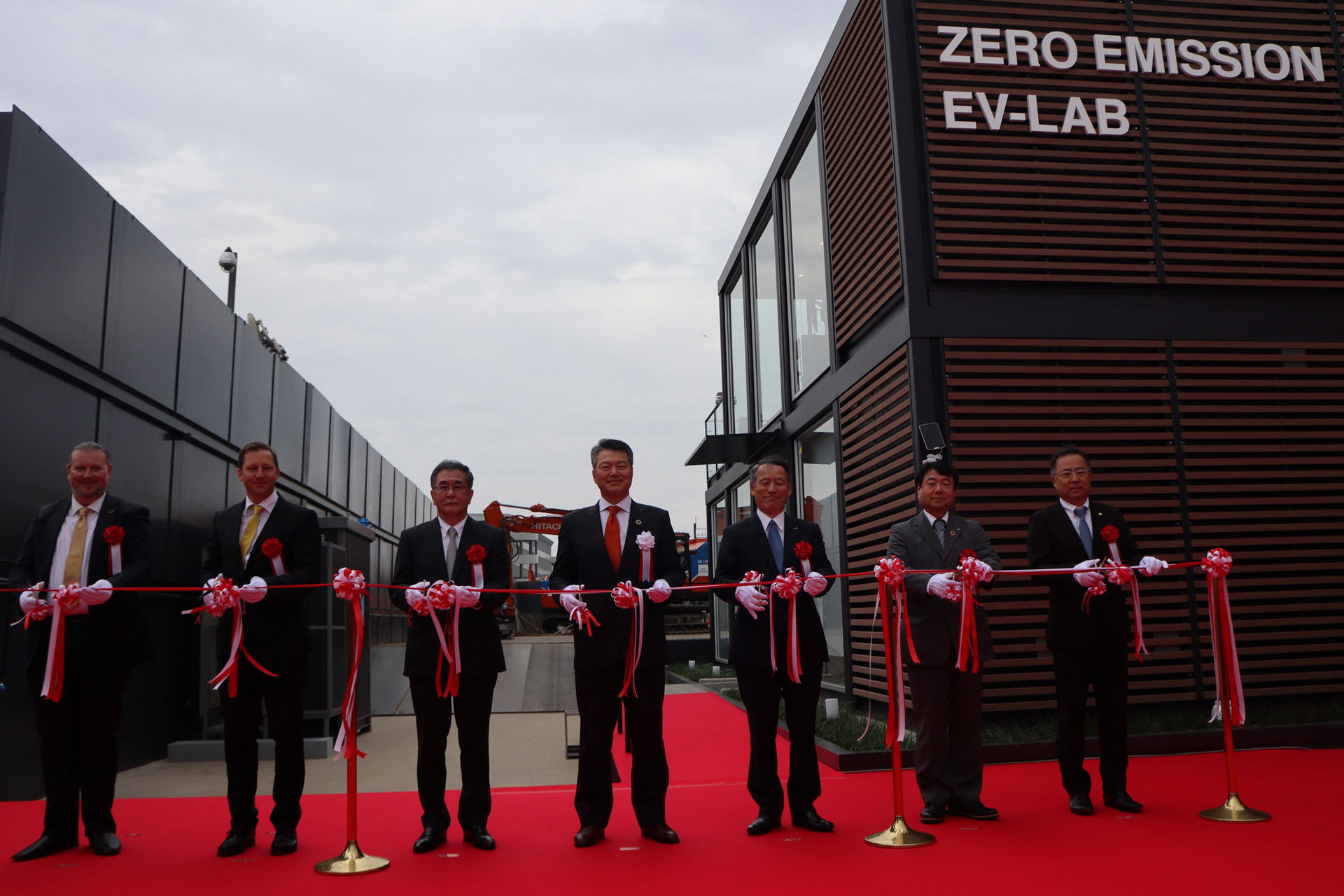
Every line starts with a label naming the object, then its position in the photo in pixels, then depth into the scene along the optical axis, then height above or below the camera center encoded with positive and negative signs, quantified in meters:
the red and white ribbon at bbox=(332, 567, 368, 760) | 4.09 -0.03
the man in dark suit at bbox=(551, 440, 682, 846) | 4.23 -0.17
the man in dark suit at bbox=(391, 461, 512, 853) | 4.15 -0.21
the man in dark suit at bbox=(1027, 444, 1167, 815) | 4.56 -0.18
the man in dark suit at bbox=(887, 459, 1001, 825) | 4.46 -0.31
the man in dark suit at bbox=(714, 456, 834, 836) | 4.30 -0.20
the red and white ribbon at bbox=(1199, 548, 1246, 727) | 4.57 -0.19
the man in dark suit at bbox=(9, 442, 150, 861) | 4.10 -0.12
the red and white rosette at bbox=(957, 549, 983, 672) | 4.31 -0.05
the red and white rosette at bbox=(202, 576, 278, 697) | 3.99 +0.00
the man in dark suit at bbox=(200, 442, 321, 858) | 4.12 -0.11
